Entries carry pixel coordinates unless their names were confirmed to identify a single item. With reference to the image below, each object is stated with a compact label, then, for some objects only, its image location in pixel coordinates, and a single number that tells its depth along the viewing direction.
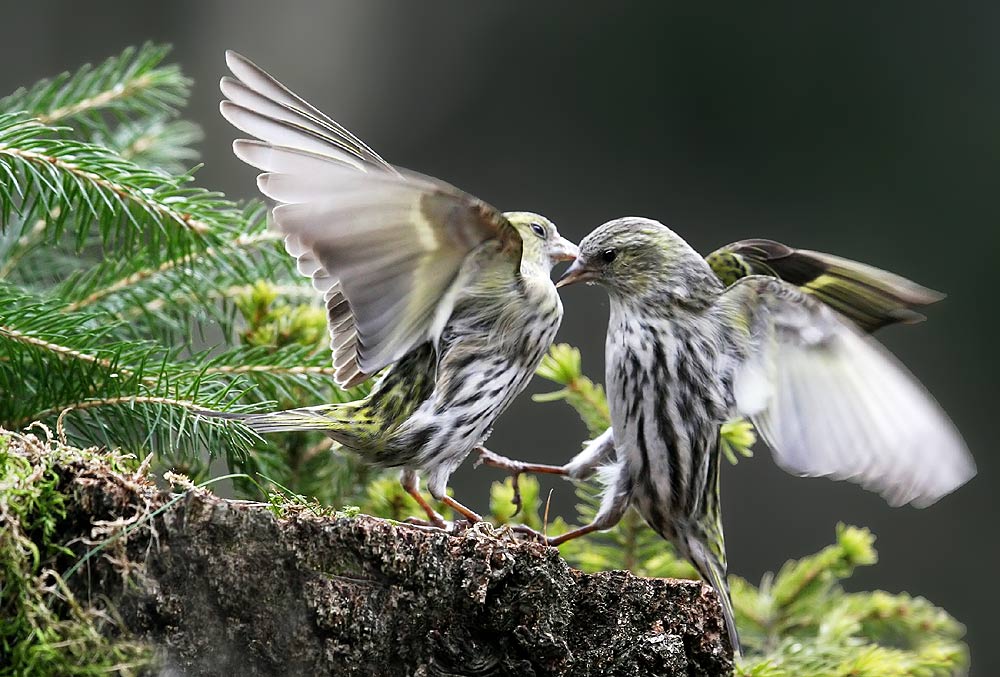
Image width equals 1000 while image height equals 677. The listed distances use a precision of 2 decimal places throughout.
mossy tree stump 3.98
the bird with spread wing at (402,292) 4.02
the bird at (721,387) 4.06
